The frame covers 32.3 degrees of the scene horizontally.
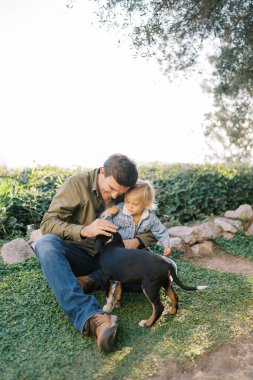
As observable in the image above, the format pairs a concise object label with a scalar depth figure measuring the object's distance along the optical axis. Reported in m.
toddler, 4.20
